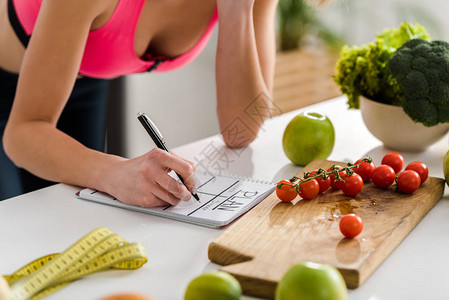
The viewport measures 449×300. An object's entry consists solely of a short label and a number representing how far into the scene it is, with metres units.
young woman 1.10
